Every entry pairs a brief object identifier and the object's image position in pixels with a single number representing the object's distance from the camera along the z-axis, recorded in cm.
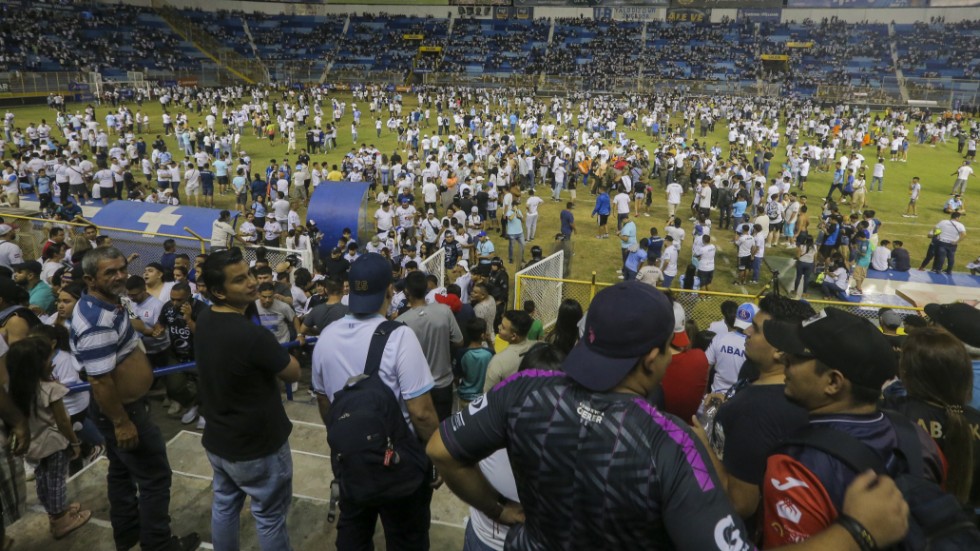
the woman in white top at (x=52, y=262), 901
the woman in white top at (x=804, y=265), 1201
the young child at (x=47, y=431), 360
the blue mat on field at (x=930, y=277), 1323
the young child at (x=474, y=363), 547
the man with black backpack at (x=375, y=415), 277
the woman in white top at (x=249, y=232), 1323
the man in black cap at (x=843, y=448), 176
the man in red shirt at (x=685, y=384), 419
